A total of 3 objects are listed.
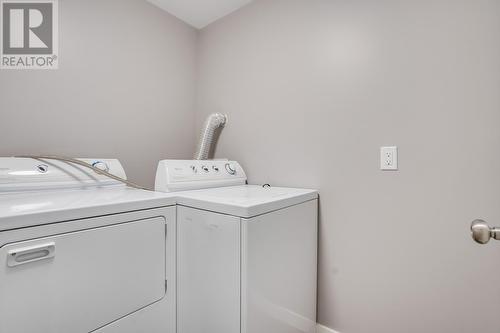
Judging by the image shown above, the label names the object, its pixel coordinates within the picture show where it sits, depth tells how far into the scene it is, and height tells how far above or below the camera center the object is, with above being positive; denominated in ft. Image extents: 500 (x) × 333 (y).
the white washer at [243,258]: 3.10 -1.37
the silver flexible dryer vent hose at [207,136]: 6.01 +0.60
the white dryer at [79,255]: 2.49 -1.12
